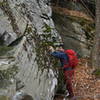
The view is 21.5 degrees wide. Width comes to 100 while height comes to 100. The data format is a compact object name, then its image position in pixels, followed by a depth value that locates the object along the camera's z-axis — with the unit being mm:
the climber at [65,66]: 7158
